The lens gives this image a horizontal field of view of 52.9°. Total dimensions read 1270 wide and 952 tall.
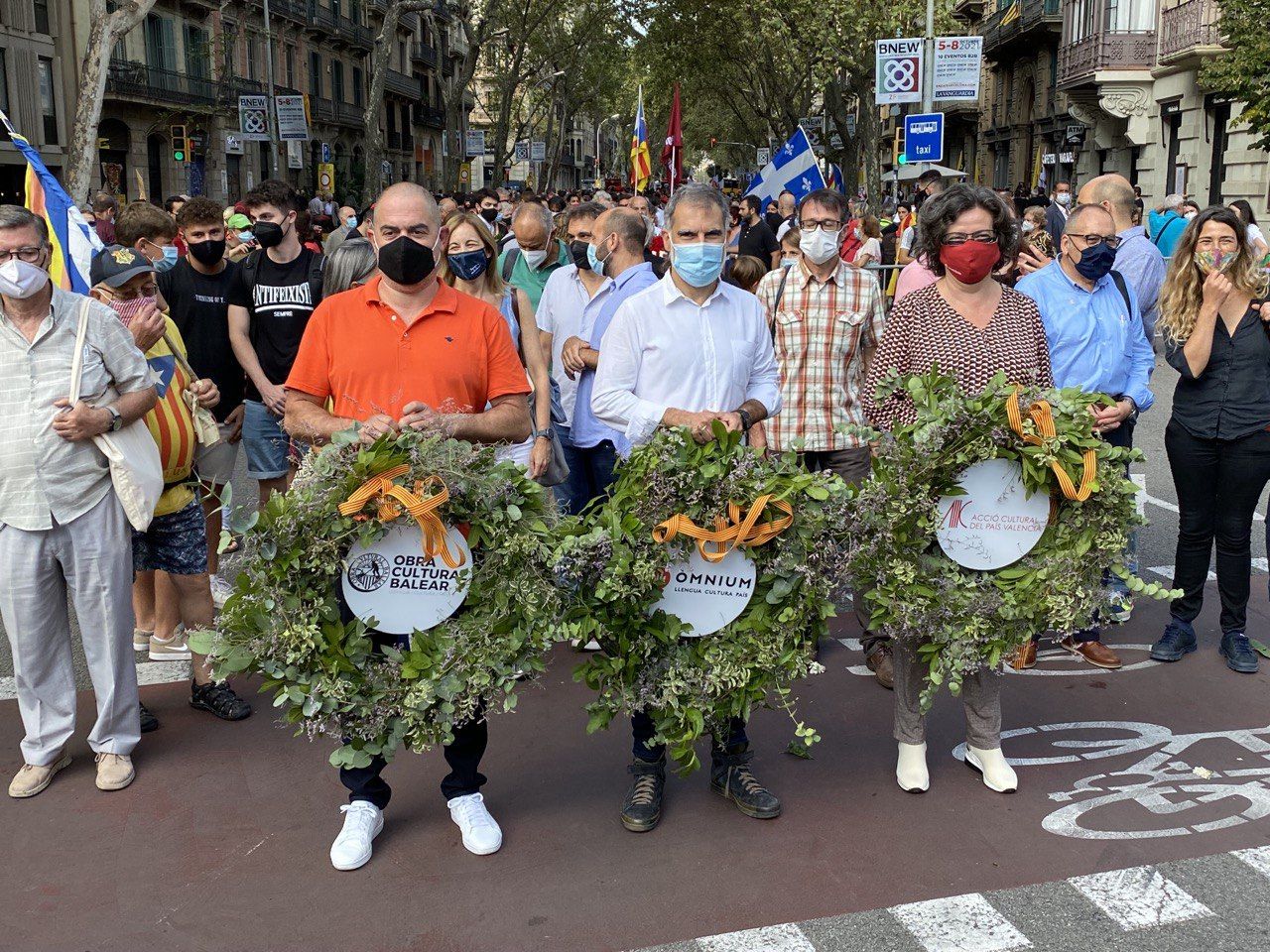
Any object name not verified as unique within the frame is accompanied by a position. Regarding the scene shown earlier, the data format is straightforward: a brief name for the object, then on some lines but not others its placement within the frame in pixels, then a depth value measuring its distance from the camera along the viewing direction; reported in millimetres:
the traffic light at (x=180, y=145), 36719
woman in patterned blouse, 4805
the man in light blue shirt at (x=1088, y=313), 5676
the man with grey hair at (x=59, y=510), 4559
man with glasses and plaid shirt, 6016
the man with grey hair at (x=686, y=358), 4590
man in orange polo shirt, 4215
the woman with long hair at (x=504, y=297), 6008
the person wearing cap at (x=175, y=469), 5332
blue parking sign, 17531
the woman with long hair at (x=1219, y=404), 5852
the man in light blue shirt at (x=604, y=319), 6281
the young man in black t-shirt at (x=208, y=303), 6590
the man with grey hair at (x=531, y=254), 7816
